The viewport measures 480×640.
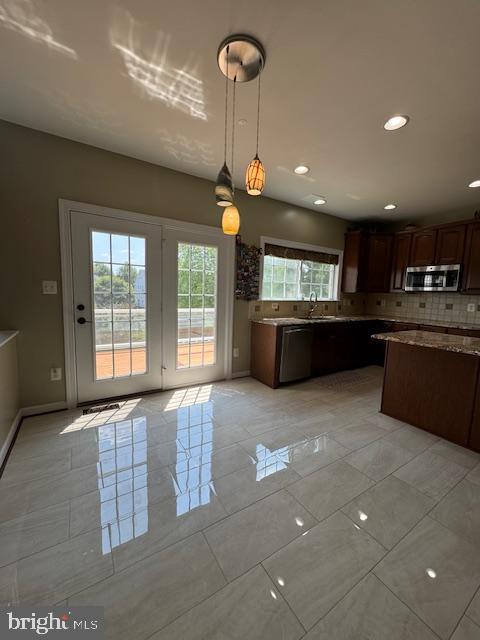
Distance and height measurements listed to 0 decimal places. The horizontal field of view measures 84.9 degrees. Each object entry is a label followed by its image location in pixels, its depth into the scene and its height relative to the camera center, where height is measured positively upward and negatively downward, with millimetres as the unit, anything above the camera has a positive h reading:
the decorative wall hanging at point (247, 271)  3565 +310
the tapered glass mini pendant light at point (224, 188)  1536 +612
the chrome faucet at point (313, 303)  4398 -120
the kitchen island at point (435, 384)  2164 -762
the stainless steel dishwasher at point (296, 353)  3420 -776
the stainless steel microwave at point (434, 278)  3918 +352
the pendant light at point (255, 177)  1489 +666
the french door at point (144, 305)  2672 -162
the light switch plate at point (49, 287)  2480 +0
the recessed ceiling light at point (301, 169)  2849 +1401
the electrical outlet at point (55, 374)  2586 -854
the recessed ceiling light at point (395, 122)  1981 +1363
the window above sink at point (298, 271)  3971 +416
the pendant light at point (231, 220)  1641 +456
